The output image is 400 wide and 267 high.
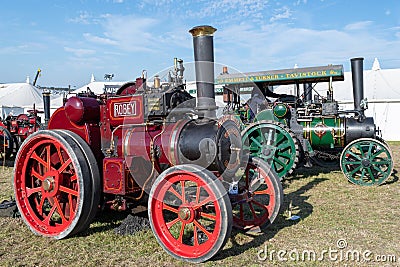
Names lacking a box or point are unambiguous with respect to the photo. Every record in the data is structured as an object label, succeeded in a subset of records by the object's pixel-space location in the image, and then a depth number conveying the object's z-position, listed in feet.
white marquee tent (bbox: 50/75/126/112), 64.37
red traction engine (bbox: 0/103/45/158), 28.94
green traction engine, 19.17
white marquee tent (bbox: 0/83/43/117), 71.68
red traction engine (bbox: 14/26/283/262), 9.59
